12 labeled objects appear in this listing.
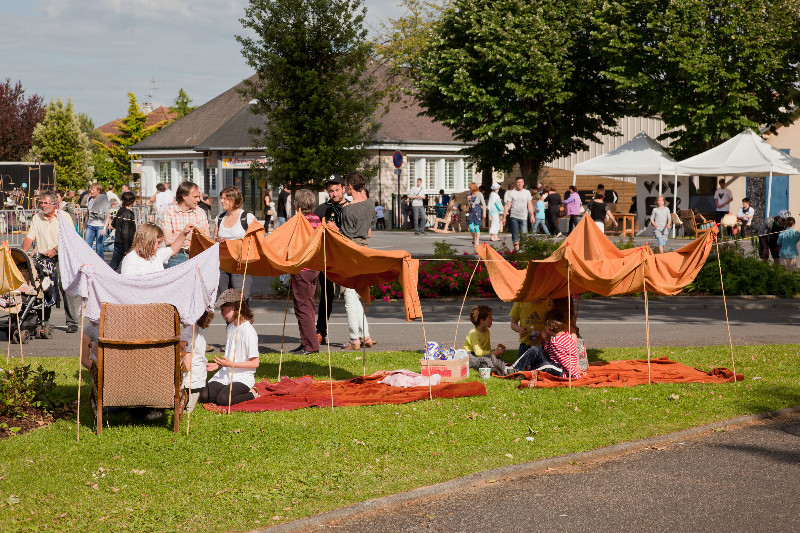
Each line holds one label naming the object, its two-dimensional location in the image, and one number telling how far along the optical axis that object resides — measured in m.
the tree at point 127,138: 77.31
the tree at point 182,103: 96.62
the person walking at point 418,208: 38.94
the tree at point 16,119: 62.31
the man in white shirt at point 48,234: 13.99
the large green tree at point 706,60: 34.06
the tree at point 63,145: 69.19
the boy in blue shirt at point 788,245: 19.78
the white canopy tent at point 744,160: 29.30
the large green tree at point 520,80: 37.94
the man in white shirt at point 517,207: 26.70
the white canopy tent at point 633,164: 32.03
